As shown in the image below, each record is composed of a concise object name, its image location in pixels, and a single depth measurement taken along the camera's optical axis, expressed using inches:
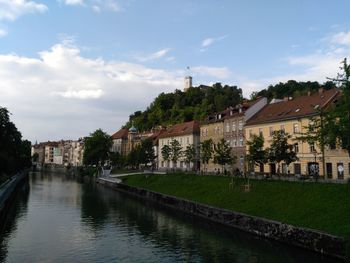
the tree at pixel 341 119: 1106.7
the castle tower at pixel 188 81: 7775.6
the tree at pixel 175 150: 3187.5
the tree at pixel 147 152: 3809.1
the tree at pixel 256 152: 1822.3
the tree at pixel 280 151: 1748.3
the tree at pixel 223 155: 2204.7
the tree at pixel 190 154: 2970.0
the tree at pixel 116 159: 4793.3
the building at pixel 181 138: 3381.6
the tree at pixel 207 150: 2564.5
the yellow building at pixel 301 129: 1878.7
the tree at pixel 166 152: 3272.6
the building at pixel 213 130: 2915.8
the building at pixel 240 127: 2602.1
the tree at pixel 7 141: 2856.8
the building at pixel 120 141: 5679.1
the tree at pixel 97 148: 5132.9
